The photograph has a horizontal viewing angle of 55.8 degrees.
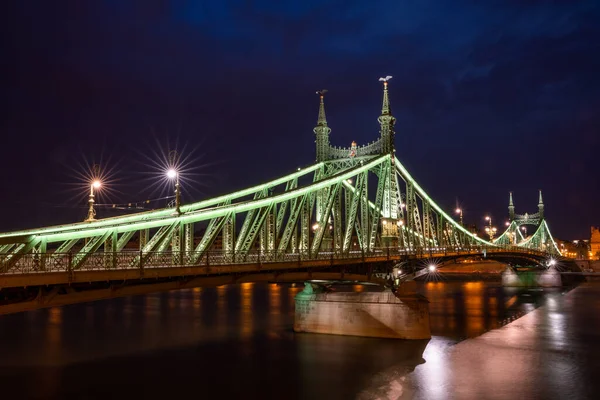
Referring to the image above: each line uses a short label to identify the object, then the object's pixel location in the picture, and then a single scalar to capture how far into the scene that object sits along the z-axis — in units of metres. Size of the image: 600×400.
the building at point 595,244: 166.75
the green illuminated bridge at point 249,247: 17.45
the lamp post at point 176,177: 22.83
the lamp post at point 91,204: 23.08
